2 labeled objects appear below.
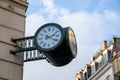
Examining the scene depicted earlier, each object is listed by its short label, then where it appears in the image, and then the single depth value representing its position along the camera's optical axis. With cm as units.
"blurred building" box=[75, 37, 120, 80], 2786
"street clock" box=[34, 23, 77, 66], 1151
